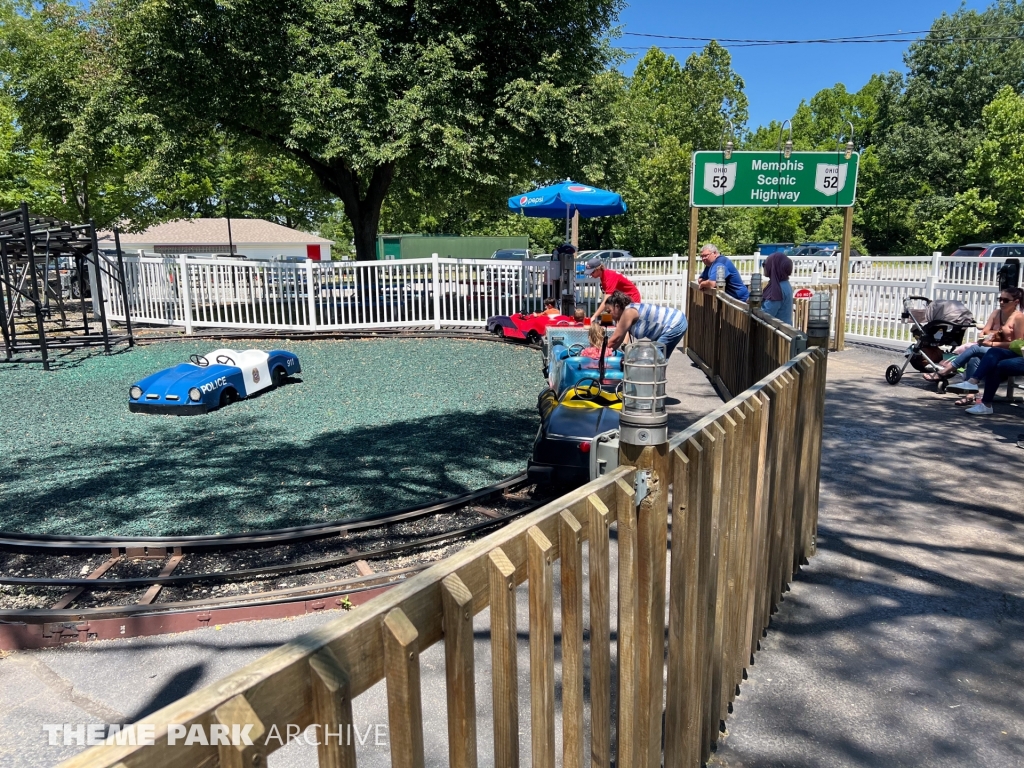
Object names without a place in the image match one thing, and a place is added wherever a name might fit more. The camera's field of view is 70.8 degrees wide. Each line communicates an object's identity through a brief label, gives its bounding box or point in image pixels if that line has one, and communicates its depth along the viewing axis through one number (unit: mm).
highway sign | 11359
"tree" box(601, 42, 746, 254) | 37156
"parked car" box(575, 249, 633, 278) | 32312
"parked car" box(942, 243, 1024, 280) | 14750
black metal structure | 10805
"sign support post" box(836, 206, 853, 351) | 11828
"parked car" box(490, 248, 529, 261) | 30245
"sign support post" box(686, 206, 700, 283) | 12000
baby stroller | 8906
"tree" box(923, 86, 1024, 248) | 31219
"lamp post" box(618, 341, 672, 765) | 1915
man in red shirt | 8734
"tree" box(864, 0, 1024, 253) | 39656
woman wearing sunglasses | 7602
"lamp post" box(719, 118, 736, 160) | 11250
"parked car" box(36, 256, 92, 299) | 20066
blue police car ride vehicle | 7961
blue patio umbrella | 14289
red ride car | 13242
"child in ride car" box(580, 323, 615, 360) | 7368
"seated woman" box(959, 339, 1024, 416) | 7332
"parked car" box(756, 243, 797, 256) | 30652
